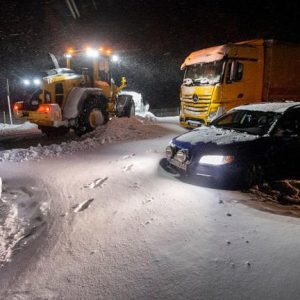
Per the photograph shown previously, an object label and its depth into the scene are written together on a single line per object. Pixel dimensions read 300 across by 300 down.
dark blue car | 5.49
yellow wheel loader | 11.23
